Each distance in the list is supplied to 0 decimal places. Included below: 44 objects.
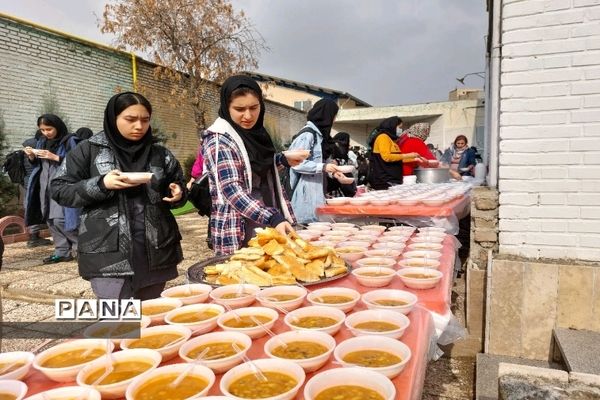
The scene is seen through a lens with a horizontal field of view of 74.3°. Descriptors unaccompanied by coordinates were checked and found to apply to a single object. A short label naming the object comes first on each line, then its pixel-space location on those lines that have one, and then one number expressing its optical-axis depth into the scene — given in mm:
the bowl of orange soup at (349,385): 1008
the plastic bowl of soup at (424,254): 2270
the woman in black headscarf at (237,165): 2383
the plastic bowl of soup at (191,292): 1714
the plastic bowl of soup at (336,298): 1572
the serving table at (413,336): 1086
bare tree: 9758
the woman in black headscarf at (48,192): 5272
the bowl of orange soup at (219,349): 1138
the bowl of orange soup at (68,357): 1102
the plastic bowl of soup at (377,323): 1328
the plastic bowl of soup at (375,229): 3088
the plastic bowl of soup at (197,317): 1409
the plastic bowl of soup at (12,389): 1029
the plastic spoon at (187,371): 1063
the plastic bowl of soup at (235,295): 1614
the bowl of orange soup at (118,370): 1027
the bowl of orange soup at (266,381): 1009
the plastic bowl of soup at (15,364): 1107
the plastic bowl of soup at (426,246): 2497
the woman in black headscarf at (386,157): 5609
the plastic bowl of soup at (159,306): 1590
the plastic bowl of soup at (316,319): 1383
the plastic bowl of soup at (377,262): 2154
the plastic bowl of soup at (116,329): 1346
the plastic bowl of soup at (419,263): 2084
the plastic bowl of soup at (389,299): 1544
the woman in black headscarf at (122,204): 2266
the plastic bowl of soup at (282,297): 1587
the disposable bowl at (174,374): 1030
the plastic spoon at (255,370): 1089
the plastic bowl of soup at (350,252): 2350
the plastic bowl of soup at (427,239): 2693
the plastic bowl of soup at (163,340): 1234
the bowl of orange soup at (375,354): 1104
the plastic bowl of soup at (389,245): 2556
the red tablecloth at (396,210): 3461
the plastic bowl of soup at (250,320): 1370
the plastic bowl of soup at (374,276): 1853
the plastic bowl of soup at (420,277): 1810
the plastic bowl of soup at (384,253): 2372
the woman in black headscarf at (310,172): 3843
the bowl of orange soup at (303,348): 1136
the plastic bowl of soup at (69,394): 993
